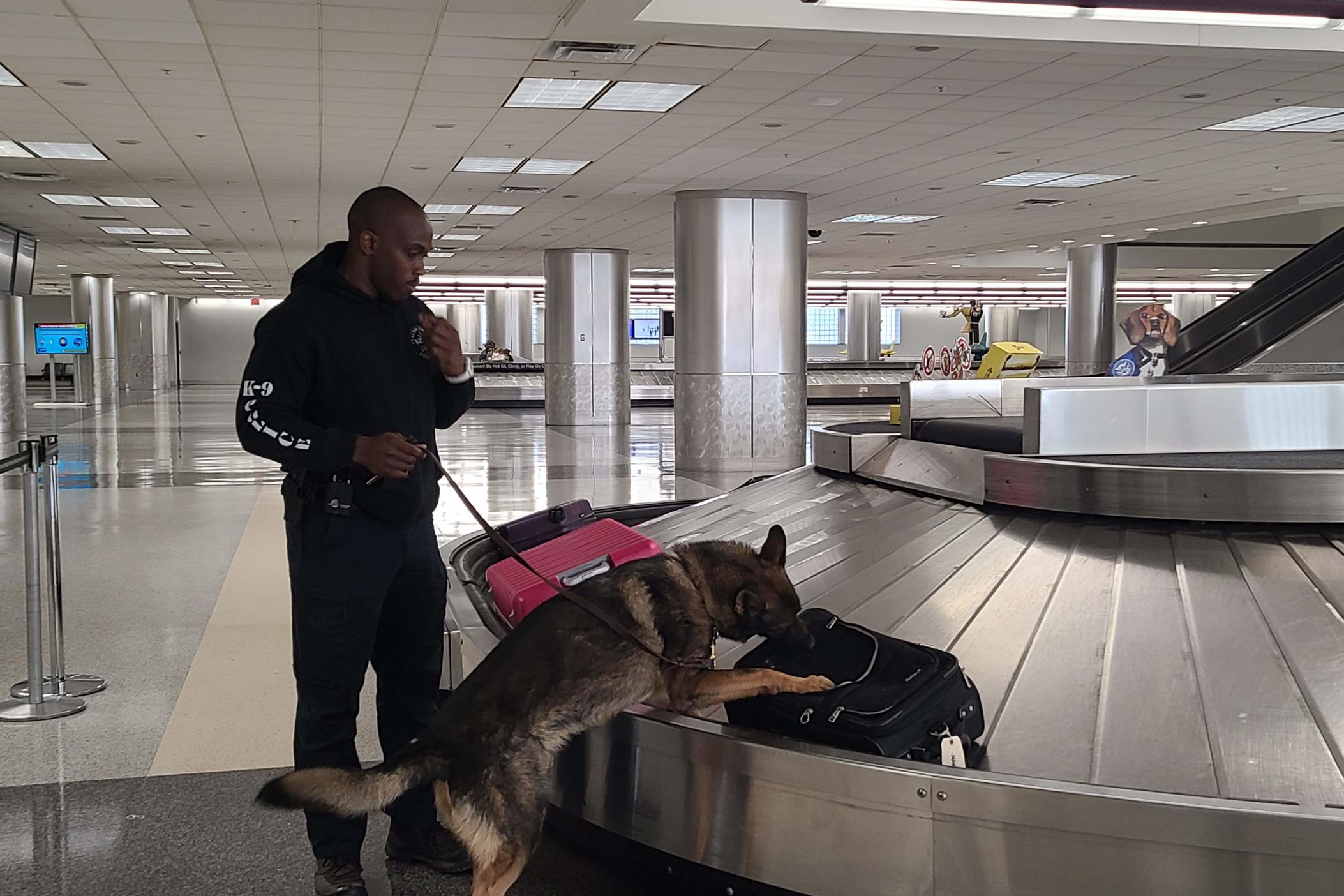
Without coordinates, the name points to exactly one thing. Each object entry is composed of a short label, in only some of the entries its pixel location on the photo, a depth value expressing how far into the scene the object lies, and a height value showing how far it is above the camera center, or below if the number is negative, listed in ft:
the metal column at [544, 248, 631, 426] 77.77 +2.39
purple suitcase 18.21 -2.32
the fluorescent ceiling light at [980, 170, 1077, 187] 49.14 +8.05
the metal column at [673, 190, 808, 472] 52.29 +2.40
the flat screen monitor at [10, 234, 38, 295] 72.90 +7.34
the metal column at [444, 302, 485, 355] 160.04 +7.54
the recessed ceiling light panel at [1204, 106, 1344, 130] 36.37 +7.78
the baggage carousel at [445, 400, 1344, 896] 8.24 -2.94
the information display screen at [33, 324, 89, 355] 99.60 +3.58
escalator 36.91 +1.68
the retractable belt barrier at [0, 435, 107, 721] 16.05 -3.16
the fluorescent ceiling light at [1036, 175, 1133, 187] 50.44 +8.10
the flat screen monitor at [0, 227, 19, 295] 69.51 +7.19
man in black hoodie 9.71 -0.52
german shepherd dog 8.25 -2.40
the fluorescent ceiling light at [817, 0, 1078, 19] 25.35 +7.76
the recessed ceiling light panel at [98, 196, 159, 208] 55.52 +8.43
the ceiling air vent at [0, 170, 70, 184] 47.39 +8.24
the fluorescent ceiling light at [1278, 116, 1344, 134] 38.19 +7.82
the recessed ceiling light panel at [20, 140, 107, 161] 41.24 +8.10
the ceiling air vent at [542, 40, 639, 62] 27.71 +7.57
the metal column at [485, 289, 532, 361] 144.05 +6.92
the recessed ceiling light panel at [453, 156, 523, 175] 44.06 +7.96
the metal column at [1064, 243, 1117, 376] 88.99 +4.74
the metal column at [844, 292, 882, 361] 154.81 +6.16
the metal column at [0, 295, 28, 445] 73.51 +0.80
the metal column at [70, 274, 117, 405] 113.70 +4.88
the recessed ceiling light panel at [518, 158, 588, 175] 44.29 +7.92
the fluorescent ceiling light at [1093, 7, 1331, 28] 24.13 +7.51
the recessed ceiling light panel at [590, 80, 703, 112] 31.83 +7.66
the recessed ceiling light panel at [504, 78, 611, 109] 31.71 +7.72
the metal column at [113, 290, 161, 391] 149.18 +5.16
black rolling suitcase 9.34 -2.67
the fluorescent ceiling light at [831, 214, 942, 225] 65.10 +8.40
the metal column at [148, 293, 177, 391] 154.20 +3.84
